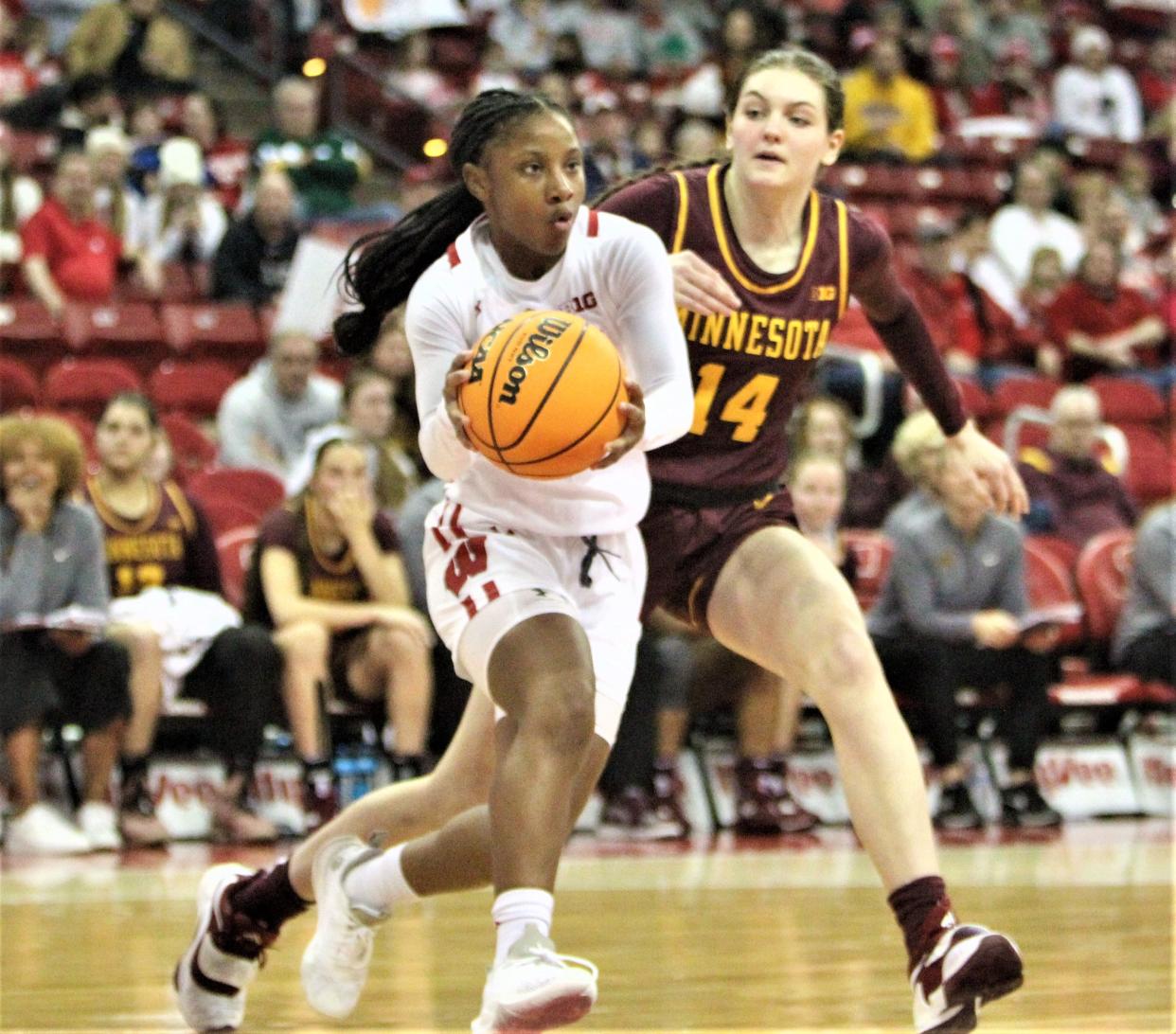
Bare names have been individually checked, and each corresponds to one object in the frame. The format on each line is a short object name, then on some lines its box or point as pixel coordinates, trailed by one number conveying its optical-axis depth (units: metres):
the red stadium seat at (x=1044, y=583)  15.65
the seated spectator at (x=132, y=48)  21.90
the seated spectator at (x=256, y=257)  18.77
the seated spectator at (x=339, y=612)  13.22
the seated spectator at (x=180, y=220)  19.50
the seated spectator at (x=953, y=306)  20.59
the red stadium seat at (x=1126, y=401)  20.14
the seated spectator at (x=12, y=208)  18.48
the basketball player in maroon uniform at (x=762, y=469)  6.68
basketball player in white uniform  5.84
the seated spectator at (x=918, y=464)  14.73
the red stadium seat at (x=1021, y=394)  19.21
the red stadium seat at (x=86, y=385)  16.65
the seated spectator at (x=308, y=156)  20.71
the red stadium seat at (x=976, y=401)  18.94
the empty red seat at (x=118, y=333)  17.81
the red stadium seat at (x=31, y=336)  17.59
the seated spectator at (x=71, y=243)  18.27
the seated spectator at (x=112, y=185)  19.30
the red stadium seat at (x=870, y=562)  15.34
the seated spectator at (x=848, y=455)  15.08
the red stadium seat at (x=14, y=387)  16.58
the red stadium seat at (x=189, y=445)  16.49
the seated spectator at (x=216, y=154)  21.09
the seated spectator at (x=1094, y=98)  29.04
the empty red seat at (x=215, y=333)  18.31
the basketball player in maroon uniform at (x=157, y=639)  13.01
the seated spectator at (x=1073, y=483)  16.90
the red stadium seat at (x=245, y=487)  15.30
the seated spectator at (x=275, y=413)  15.73
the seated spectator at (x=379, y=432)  14.74
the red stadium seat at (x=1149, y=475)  18.84
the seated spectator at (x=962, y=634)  14.41
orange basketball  5.78
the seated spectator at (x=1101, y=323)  21.17
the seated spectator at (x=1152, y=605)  15.31
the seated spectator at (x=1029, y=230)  23.45
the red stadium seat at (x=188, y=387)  17.46
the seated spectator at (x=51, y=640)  12.65
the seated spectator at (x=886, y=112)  25.96
